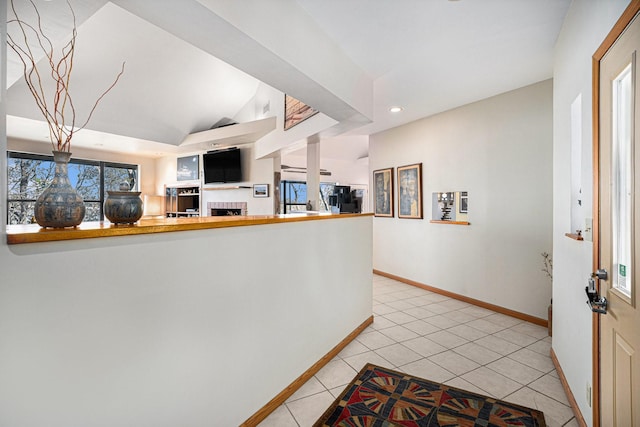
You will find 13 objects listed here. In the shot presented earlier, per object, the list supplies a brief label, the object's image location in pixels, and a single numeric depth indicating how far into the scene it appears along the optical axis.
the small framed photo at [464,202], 4.22
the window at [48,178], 6.46
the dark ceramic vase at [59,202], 1.10
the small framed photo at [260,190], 6.15
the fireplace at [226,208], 6.57
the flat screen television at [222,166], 6.44
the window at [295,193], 9.89
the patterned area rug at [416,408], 1.93
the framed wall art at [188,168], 7.36
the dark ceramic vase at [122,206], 1.30
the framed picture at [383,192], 5.48
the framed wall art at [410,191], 4.90
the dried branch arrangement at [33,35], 1.59
